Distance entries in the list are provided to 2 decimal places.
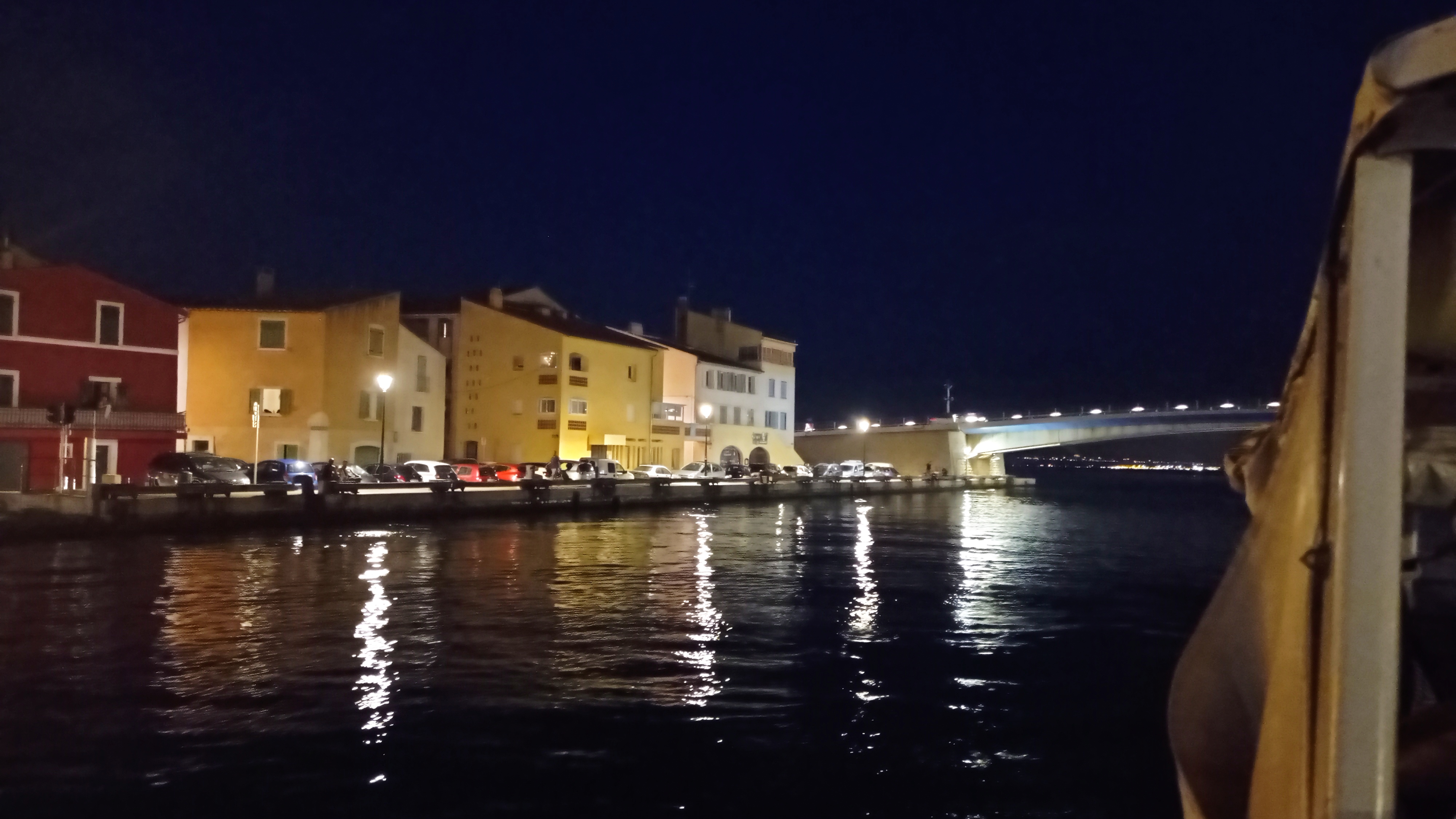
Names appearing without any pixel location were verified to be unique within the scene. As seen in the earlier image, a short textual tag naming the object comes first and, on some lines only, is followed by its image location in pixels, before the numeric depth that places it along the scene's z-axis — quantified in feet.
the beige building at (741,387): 236.63
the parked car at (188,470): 118.32
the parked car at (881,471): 247.91
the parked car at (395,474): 143.64
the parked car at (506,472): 166.20
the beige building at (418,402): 167.53
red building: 116.16
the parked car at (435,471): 148.25
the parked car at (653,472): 191.52
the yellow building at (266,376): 149.79
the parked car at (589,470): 172.86
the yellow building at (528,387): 195.11
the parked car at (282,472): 129.80
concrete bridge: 274.16
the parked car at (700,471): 202.59
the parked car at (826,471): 239.50
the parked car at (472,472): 162.50
